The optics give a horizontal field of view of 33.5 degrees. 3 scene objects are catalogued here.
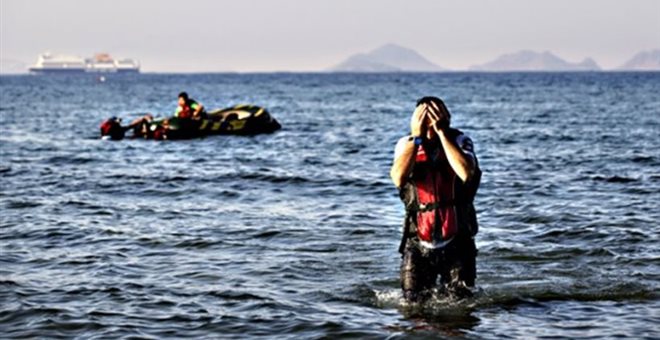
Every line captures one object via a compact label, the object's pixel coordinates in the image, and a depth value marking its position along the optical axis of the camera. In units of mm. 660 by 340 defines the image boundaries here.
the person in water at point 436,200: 8227
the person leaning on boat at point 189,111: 33303
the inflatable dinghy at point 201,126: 33188
